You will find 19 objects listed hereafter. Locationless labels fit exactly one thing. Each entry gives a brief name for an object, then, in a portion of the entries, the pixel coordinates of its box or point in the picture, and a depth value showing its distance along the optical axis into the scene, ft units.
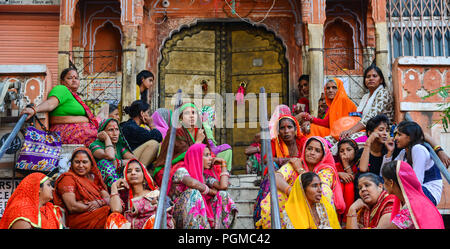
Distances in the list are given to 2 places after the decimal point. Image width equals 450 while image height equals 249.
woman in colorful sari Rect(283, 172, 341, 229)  19.44
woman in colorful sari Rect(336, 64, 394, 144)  28.35
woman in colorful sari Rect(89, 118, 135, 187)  23.91
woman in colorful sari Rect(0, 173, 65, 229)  17.99
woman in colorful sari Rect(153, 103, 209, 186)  23.61
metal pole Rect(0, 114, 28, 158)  23.04
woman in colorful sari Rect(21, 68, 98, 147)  27.14
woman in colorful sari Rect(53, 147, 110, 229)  20.83
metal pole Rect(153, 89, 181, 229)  17.10
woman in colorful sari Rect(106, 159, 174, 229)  19.98
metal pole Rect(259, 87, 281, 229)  16.84
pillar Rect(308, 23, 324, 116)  35.91
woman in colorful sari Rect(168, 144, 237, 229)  20.48
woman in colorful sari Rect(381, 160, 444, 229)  17.16
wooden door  40.93
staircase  22.71
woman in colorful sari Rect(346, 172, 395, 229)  19.51
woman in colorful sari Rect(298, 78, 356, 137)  28.94
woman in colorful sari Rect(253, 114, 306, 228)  24.39
